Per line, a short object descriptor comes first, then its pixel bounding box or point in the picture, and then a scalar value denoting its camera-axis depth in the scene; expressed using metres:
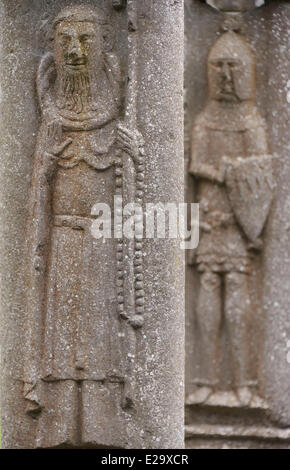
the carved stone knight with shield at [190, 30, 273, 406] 8.39
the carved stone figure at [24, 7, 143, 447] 6.58
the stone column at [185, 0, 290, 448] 8.41
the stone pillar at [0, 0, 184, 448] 6.56
